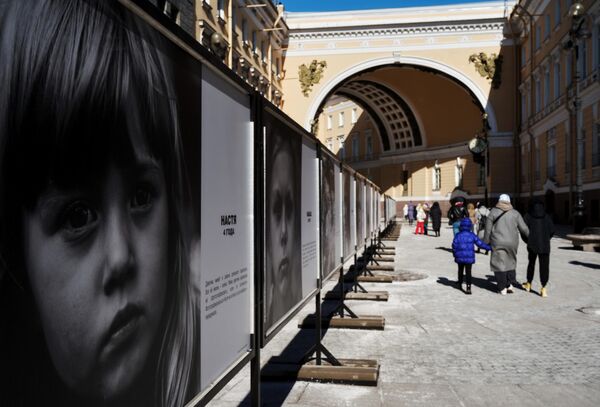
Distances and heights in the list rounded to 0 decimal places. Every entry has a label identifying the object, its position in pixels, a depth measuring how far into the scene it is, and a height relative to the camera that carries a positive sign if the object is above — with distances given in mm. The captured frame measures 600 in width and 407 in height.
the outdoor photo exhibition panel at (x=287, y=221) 3344 -101
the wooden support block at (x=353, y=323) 7207 -1446
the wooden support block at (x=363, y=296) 9312 -1447
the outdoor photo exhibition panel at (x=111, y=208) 1254 -4
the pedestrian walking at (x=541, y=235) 9773 -518
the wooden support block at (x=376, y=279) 11609 -1465
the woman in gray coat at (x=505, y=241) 10008 -620
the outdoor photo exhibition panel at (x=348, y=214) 7621 -113
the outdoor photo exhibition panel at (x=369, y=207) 12109 -34
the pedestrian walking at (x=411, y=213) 45266 -658
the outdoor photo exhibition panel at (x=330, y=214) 5598 -83
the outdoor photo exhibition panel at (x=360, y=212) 9742 -109
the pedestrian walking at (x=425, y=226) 30375 -1120
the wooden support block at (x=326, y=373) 4891 -1417
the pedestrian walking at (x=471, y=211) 21291 -235
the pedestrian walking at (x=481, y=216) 18544 -370
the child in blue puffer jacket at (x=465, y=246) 10281 -725
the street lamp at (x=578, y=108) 20656 +3827
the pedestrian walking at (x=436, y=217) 27422 -569
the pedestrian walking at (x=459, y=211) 15631 -185
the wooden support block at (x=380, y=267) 13203 -1418
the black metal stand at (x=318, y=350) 5188 -1296
